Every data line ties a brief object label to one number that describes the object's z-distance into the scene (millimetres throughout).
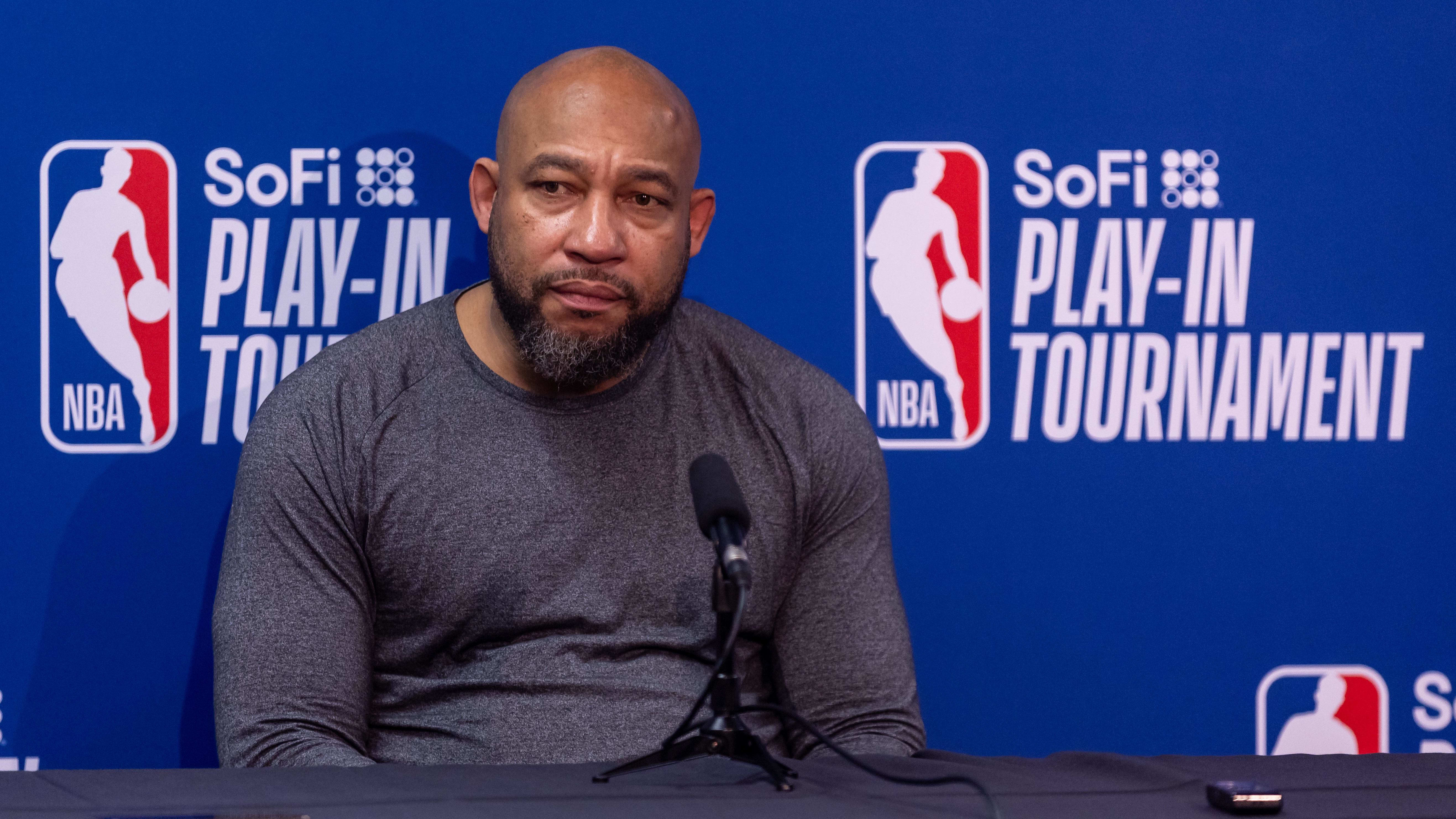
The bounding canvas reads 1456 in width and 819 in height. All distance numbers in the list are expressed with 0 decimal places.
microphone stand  5474
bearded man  5815
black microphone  5457
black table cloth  5444
